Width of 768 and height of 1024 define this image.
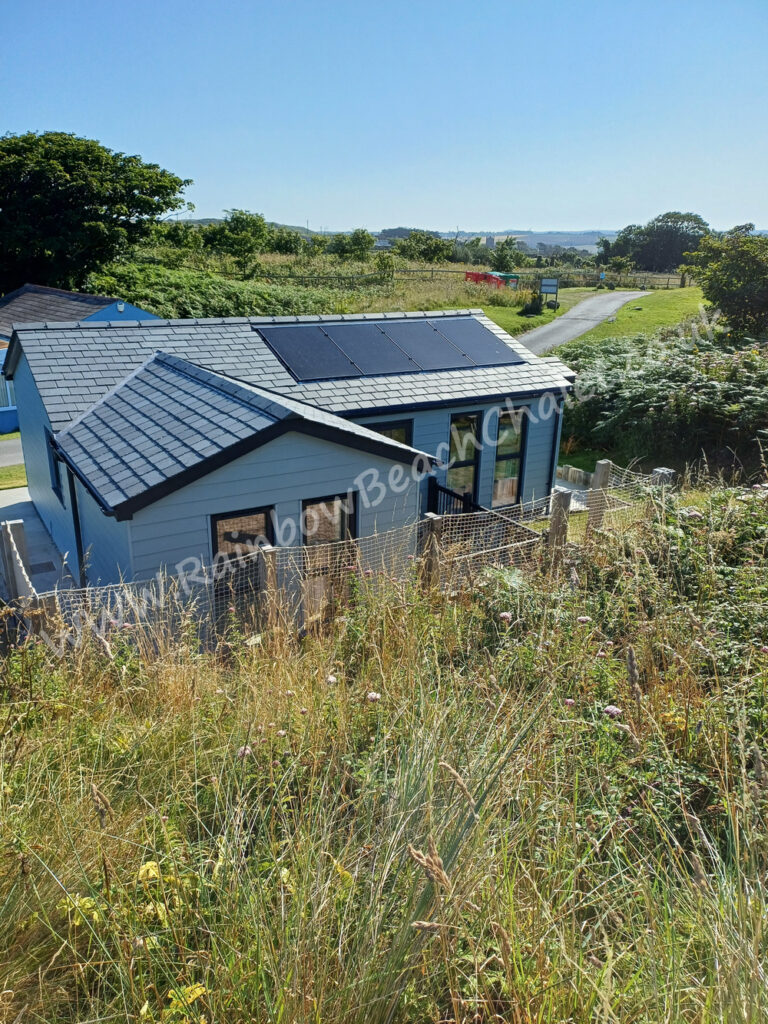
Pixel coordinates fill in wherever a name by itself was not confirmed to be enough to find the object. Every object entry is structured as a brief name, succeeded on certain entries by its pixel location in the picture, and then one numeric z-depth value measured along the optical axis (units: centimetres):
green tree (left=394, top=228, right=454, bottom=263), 5916
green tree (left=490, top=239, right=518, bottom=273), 5825
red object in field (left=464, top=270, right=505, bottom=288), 4566
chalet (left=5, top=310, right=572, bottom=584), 809
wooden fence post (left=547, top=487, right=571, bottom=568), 898
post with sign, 4072
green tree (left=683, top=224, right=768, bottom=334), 2183
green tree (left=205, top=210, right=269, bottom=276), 4239
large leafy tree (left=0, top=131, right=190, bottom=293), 2961
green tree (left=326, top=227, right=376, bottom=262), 5333
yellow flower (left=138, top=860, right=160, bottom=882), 229
